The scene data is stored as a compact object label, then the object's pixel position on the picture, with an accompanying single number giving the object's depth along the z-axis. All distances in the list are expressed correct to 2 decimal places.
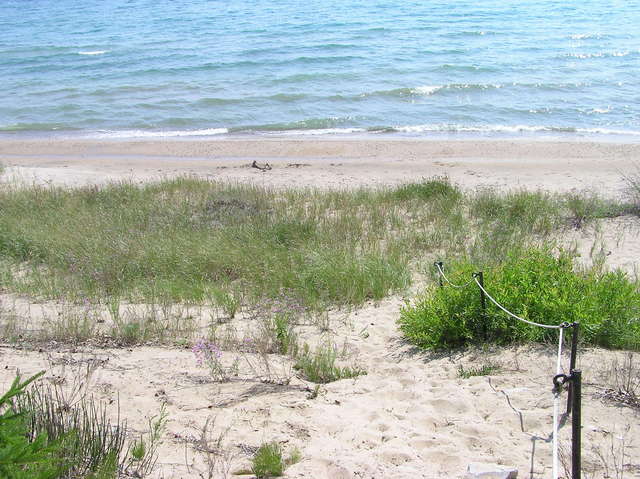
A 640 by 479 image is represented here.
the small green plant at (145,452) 3.75
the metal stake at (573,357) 3.97
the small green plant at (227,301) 6.73
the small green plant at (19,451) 2.76
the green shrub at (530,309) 5.27
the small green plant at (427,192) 10.27
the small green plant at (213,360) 5.11
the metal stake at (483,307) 5.48
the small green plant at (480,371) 5.01
